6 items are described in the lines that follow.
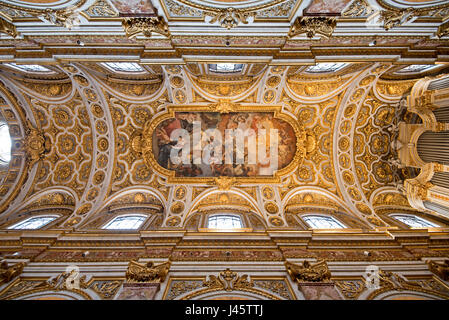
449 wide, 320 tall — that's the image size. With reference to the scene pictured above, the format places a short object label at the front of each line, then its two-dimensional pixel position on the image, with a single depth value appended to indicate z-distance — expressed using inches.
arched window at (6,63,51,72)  376.8
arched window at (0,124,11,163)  430.0
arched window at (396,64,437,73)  390.6
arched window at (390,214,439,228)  389.5
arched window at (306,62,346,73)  404.7
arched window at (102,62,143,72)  400.9
